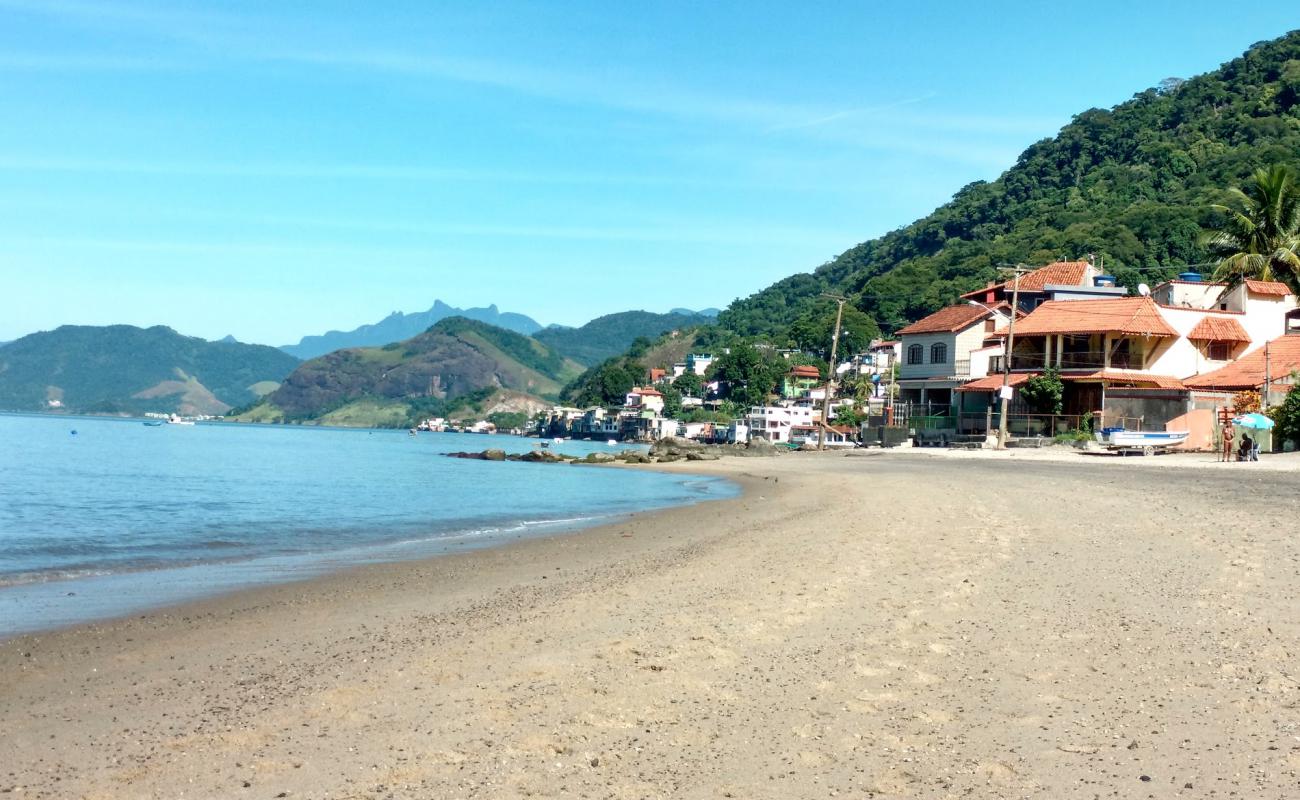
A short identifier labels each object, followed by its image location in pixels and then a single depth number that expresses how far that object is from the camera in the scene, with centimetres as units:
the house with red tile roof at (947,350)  5947
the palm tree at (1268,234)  5647
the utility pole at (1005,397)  4650
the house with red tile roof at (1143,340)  4869
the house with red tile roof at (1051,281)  6369
